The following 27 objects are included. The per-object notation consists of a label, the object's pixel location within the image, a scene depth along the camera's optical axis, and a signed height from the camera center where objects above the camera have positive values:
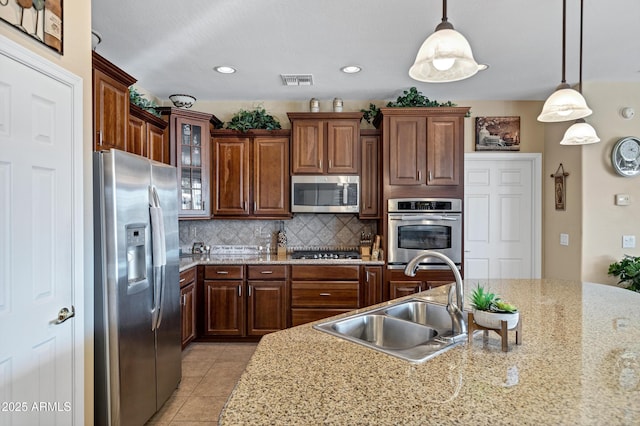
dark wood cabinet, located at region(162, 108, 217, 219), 3.80 +0.57
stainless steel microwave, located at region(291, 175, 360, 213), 3.98 +0.18
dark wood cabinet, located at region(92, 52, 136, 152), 2.32 +0.73
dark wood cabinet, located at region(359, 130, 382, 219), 4.05 +0.45
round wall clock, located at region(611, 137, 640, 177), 3.58 +0.53
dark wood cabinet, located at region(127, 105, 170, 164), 3.04 +0.69
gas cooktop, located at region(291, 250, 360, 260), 3.95 -0.49
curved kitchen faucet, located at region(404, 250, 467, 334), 1.49 -0.37
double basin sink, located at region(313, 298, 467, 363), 1.39 -0.53
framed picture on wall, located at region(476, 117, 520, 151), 4.29 +0.92
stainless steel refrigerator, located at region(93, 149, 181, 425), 1.97 -0.45
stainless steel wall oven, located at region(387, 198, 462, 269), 3.76 -0.18
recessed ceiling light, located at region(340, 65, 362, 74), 3.29 +1.31
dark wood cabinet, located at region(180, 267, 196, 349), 3.43 -0.92
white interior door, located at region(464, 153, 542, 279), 4.30 -0.08
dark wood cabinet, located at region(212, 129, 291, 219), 4.09 +0.41
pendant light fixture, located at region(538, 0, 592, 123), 1.82 +0.54
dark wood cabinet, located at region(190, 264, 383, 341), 3.74 -0.87
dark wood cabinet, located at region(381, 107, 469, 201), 3.76 +0.66
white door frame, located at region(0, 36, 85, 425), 1.77 -0.17
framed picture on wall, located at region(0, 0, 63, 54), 1.41 +0.80
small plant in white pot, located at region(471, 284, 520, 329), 1.32 -0.37
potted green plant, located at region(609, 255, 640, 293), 3.30 -0.57
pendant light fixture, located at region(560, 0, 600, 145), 2.16 +0.46
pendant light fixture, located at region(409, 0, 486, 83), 1.31 +0.58
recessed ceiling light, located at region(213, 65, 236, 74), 3.32 +1.31
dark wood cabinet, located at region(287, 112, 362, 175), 3.95 +0.74
